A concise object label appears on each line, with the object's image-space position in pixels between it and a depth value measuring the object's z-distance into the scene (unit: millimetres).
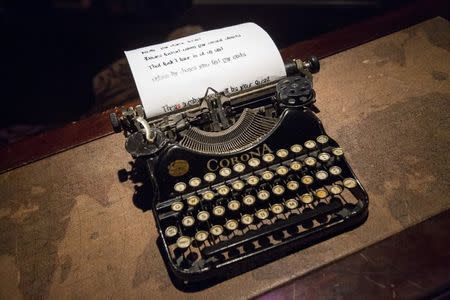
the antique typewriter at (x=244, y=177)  490
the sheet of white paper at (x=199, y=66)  537
